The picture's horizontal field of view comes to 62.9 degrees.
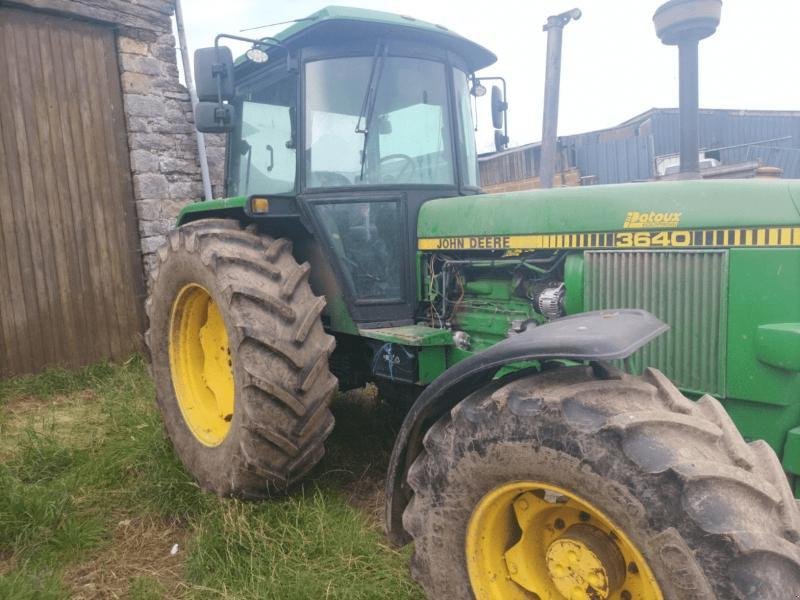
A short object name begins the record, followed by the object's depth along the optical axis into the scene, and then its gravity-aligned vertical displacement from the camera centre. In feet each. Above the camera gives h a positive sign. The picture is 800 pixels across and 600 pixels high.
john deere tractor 5.43 -1.57
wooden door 17.34 +0.90
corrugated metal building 63.00 +4.83
